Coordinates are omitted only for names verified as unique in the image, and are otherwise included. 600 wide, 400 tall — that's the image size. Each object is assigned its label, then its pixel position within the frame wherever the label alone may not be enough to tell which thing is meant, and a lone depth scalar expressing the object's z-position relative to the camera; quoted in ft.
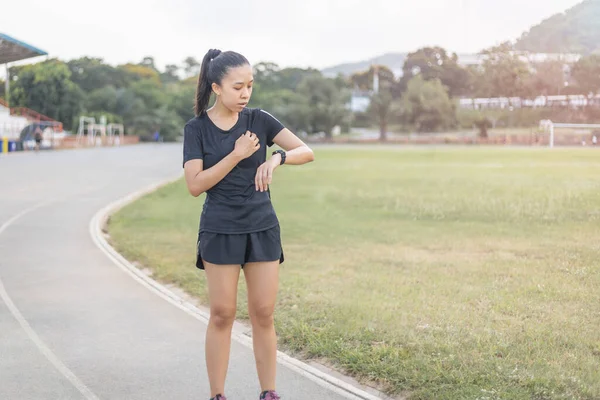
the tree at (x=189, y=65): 444.80
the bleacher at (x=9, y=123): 165.99
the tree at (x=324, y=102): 243.19
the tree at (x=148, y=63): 419.35
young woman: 12.01
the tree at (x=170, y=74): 438.81
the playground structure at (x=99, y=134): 228.22
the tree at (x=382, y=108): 126.22
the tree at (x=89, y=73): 322.34
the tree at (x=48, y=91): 236.63
